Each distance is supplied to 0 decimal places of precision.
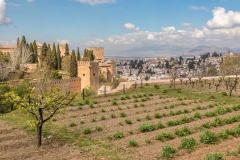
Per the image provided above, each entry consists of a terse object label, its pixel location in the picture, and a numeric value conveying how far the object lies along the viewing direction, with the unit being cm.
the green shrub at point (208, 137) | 901
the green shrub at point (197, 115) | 1310
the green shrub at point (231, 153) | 750
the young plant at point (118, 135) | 976
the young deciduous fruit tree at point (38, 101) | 790
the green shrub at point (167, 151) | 766
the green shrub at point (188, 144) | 827
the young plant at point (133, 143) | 873
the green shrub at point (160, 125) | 1117
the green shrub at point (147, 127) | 1059
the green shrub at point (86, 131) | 1032
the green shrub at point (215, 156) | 674
